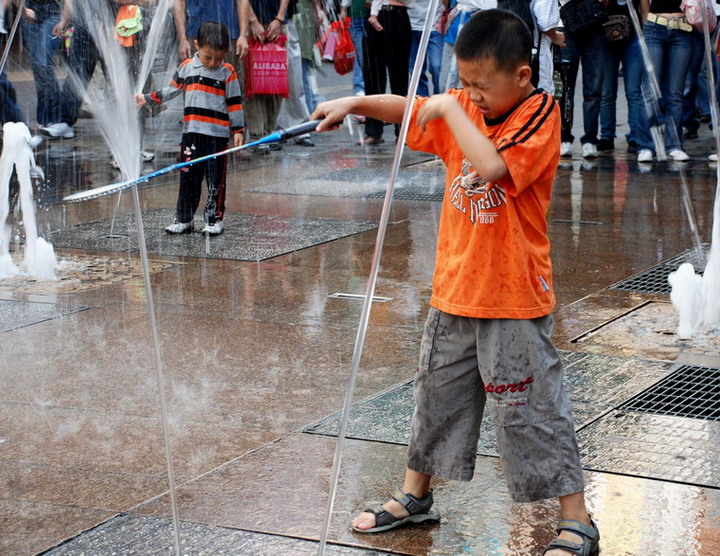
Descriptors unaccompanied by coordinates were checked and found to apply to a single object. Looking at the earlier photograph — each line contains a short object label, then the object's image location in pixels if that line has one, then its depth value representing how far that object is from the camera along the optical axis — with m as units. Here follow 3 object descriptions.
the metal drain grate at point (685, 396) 7.11
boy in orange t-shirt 5.10
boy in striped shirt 12.99
